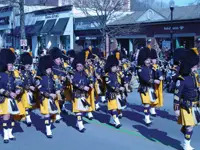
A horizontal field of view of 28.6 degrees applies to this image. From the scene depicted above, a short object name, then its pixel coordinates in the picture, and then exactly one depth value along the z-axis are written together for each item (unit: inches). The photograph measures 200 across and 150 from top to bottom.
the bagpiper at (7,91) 352.2
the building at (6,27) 1854.6
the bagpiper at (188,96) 304.5
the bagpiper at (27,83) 421.1
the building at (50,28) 1481.3
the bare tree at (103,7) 1136.6
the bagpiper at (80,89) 389.1
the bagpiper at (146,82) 417.6
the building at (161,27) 1077.8
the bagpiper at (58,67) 450.9
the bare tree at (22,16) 1093.1
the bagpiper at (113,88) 399.2
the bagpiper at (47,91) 372.5
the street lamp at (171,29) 1024.4
